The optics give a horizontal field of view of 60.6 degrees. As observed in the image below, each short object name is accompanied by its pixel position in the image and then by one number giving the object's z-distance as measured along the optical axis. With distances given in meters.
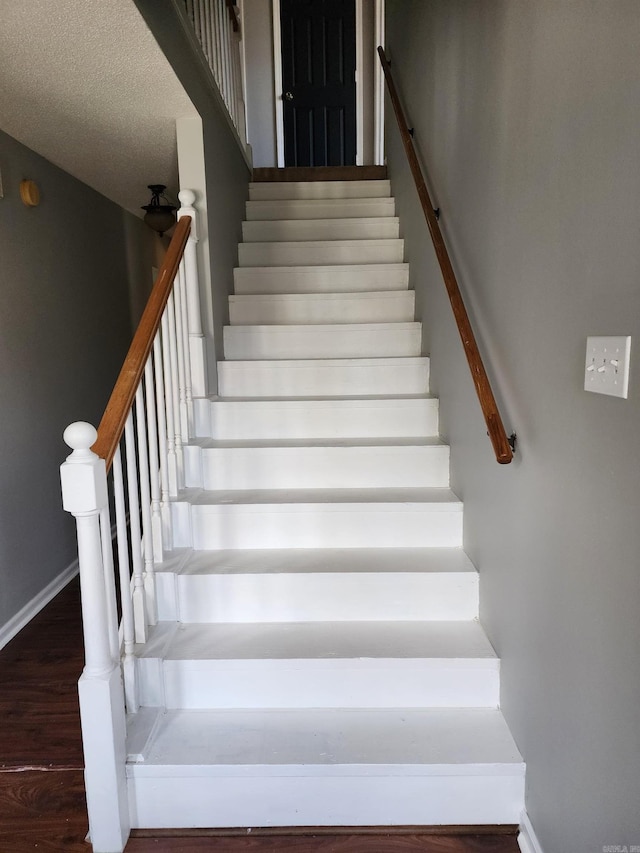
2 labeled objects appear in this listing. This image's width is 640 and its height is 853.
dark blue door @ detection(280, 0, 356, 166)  5.33
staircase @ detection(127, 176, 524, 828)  1.48
